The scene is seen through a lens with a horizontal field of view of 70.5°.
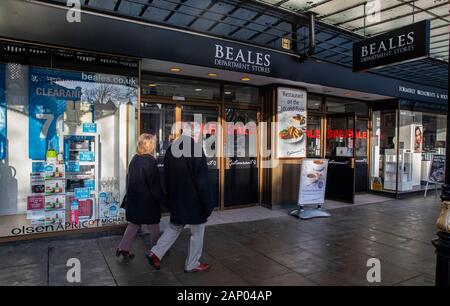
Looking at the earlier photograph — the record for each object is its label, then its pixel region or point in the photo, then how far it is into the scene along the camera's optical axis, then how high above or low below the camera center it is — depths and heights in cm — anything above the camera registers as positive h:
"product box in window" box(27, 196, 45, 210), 477 -83
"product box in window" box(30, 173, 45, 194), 478 -54
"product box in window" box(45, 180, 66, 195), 484 -61
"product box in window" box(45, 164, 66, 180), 482 -37
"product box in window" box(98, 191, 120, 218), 516 -93
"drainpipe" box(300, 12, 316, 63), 643 +225
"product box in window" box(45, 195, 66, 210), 484 -84
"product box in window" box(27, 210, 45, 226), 473 -104
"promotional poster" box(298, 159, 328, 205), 669 -70
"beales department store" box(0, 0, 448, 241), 461 +70
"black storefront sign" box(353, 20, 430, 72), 493 +174
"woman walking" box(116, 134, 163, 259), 396 -57
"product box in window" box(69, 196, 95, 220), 503 -96
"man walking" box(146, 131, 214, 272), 360 -46
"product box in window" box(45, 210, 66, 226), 480 -107
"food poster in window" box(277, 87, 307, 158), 715 +59
